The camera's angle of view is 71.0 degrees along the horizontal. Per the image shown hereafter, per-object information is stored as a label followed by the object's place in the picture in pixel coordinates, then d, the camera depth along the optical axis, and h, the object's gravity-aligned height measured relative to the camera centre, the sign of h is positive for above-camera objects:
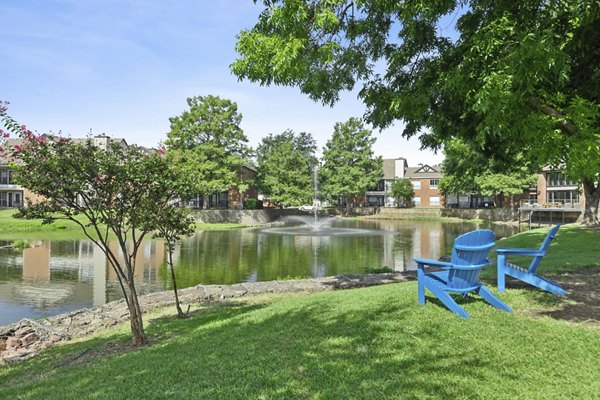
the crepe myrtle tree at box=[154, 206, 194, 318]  9.11 -0.39
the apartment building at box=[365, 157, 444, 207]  76.12 +3.65
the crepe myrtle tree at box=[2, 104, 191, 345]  7.23 +0.47
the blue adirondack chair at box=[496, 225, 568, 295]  7.48 -1.25
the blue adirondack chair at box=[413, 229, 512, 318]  6.12 -1.01
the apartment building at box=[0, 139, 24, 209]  56.38 +2.06
